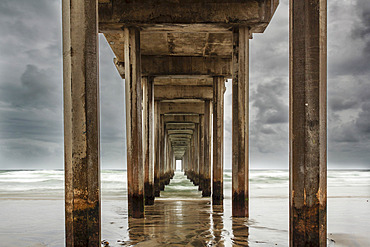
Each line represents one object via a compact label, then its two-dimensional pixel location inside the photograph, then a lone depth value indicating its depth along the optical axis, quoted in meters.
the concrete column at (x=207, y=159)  15.45
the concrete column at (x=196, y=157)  23.50
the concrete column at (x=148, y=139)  12.08
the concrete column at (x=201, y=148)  18.61
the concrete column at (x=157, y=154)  15.85
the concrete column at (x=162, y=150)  20.80
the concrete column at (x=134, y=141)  8.80
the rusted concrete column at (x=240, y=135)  8.80
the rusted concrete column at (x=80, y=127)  4.50
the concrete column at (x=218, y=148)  12.18
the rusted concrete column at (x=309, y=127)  4.41
